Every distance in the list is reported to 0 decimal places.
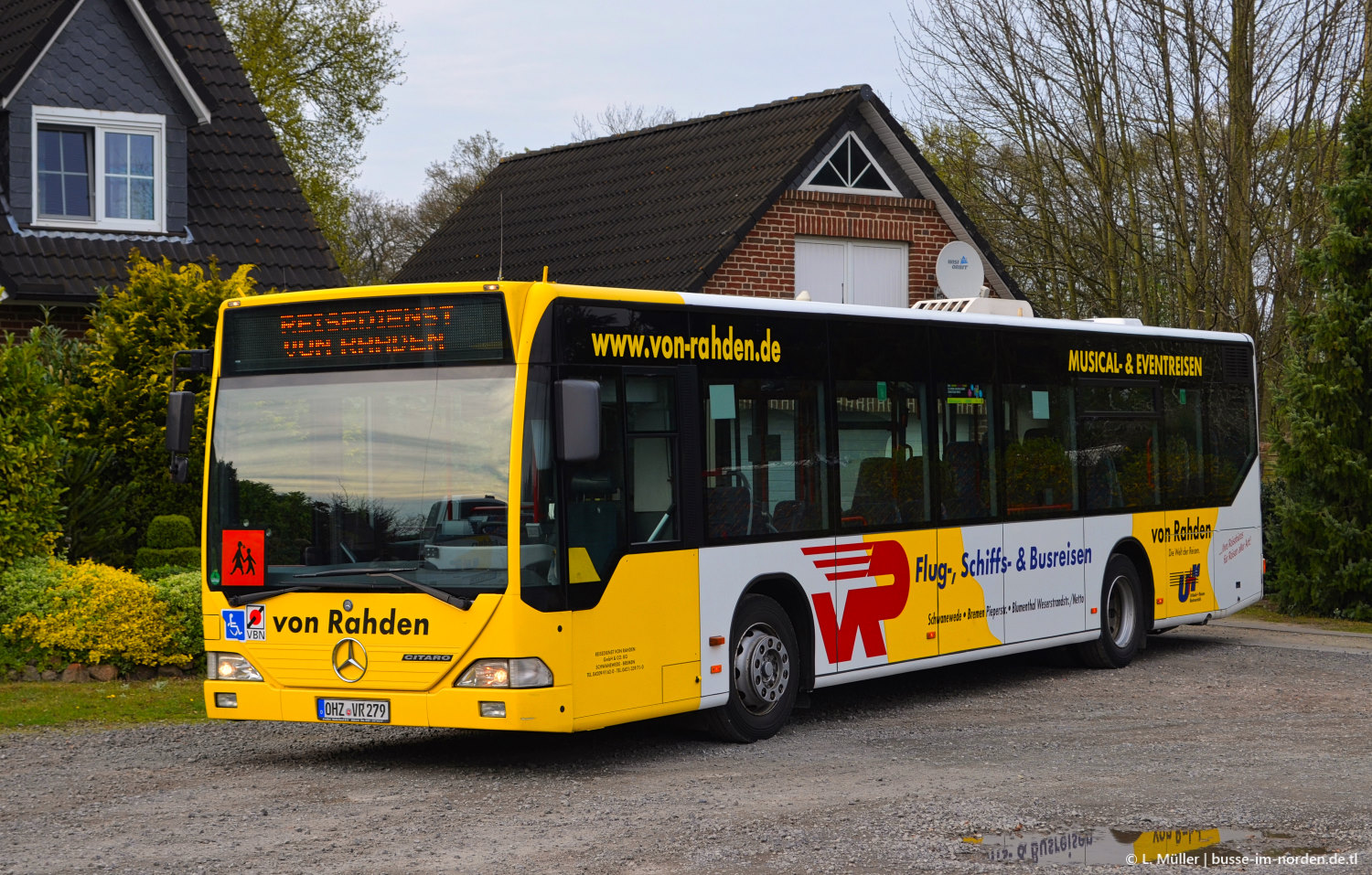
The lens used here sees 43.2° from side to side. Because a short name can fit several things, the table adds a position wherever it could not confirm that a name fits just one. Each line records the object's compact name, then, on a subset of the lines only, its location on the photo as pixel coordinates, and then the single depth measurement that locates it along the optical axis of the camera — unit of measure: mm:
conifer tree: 18734
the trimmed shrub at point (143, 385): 16453
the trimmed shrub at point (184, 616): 13562
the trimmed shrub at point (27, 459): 14156
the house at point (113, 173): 20531
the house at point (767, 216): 23172
